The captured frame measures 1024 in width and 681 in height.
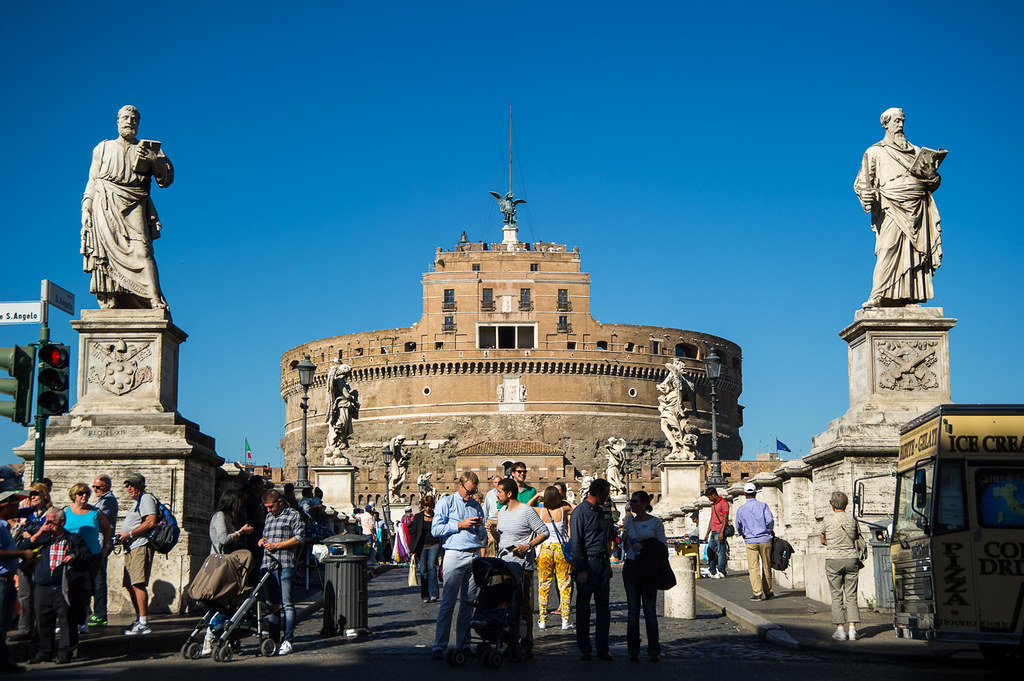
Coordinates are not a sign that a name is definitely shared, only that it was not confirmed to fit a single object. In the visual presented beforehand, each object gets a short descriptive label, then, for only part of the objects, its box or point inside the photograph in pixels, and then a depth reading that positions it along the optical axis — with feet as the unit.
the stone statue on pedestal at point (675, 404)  84.23
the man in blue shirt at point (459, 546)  30.94
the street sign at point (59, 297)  35.83
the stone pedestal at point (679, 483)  81.35
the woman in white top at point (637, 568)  31.48
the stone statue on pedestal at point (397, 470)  131.44
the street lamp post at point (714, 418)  72.95
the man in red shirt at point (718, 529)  56.29
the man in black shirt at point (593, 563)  31.35
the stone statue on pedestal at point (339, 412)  87.25
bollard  41.32
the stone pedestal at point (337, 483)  87.35
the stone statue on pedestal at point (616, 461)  127.03
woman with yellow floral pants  38.75
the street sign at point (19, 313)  36.47
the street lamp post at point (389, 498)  106.01
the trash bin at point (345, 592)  35.45
